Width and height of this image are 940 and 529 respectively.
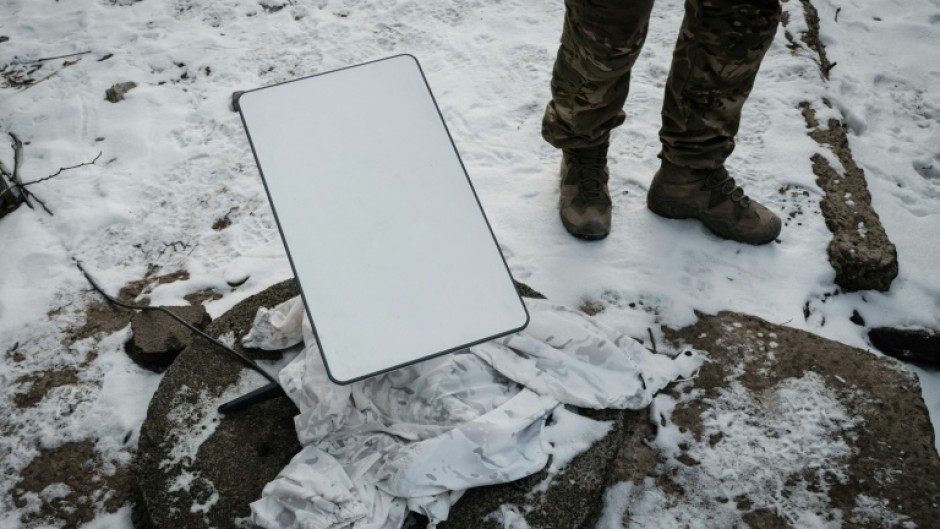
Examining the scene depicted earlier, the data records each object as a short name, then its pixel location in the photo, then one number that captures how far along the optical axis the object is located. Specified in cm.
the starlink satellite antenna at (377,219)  162
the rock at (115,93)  336
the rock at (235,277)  270
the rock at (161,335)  243
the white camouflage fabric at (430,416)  184
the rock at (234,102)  333
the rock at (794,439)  207
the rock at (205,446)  193
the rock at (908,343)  249
